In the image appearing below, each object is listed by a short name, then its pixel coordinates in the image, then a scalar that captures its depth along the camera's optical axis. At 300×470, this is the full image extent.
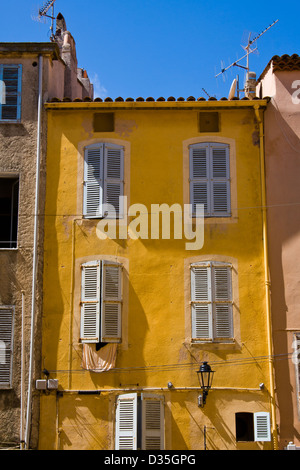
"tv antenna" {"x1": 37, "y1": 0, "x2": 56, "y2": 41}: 22.09
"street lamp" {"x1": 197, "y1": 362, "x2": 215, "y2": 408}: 14.66
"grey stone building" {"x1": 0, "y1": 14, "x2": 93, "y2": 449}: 15.28
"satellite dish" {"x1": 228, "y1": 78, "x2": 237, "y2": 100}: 19.00
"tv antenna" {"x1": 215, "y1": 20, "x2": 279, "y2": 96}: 20.47
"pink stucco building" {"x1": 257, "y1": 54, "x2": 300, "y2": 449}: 15.12
